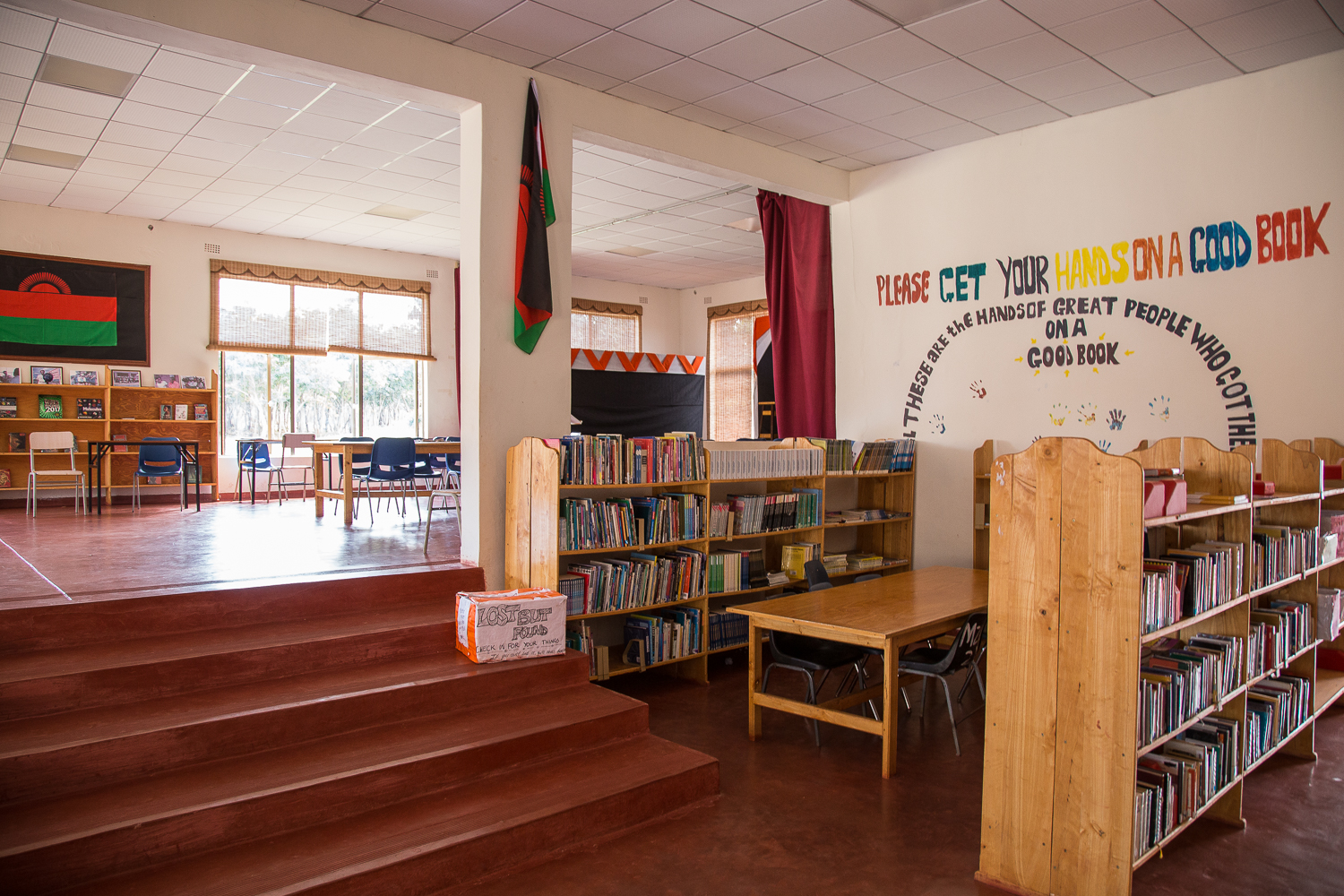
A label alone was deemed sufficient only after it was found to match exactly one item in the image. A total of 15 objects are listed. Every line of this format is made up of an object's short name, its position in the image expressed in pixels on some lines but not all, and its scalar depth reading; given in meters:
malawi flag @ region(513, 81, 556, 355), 5.07
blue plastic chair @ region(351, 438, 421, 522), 7.82
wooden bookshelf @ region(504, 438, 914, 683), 4.79
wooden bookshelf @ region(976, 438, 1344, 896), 2.69
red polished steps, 2.83
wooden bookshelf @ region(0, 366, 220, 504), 9.25
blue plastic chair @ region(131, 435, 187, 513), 8.88
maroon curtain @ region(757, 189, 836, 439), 7.36
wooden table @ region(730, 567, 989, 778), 3.95
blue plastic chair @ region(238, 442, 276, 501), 10.04
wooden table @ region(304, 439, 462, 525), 7.69
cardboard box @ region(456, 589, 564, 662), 4.23
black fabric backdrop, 9.95
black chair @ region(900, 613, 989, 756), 4.17
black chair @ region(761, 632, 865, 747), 4.39
